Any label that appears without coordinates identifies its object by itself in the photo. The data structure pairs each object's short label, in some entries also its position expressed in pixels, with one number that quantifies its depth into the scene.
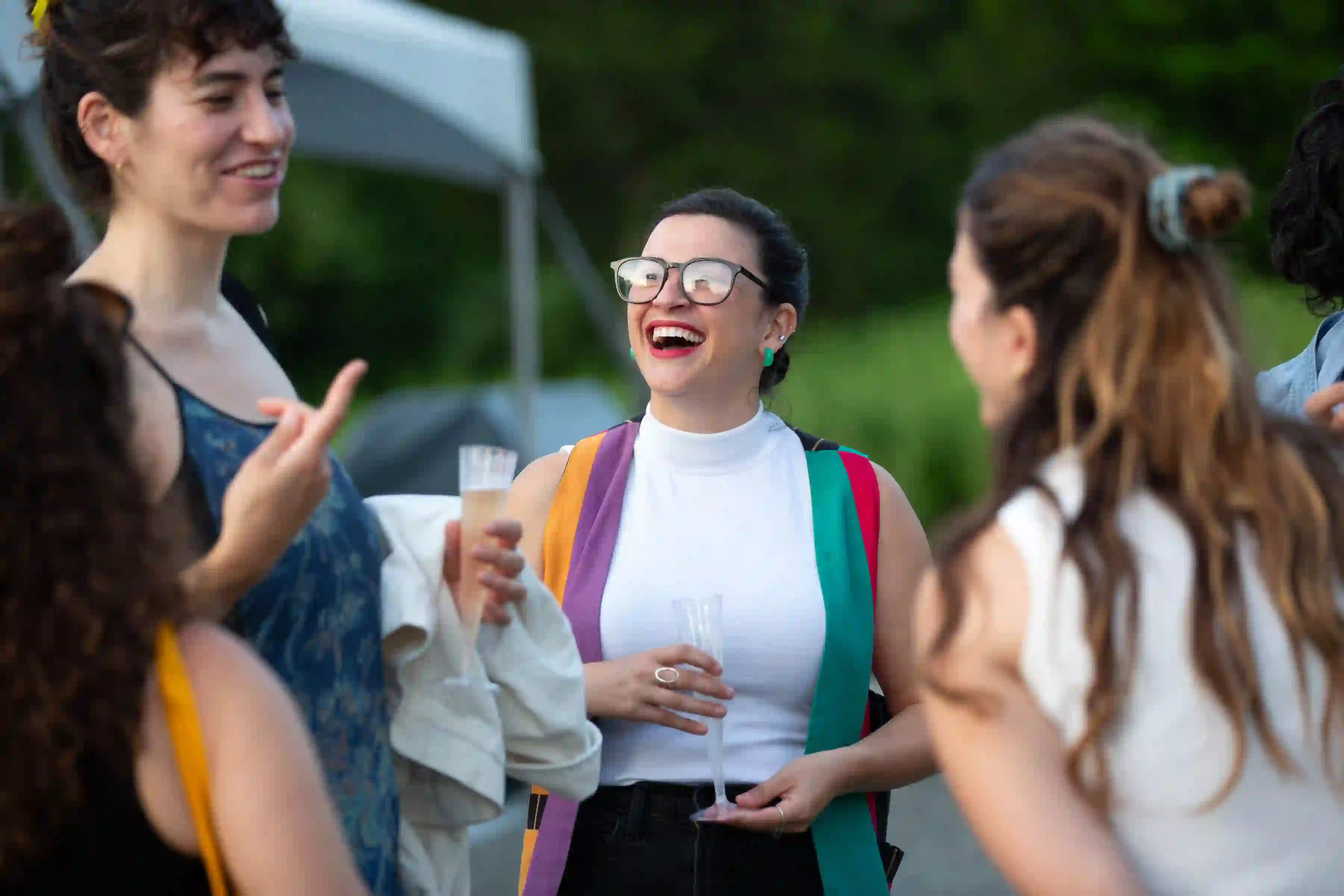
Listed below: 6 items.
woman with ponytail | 3.89
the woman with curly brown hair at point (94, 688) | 3.81
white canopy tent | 7.40
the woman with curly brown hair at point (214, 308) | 4.09
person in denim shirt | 4.57
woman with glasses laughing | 4.43
